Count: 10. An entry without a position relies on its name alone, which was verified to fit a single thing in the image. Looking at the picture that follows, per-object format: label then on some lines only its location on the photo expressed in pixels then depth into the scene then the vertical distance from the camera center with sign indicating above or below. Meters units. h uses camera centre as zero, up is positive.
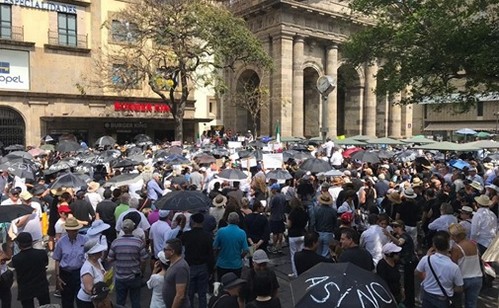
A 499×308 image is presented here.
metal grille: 30.44 +0.54
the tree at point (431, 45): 10.28 +2.45
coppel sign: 29.56 +4.64
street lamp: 21.95 +2.52
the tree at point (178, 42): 26.05 +6.05
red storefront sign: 34.66 +2.34
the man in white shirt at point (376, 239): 7.14 -1.78
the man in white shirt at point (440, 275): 5.55 -1.86
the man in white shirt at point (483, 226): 7.62 -1.67
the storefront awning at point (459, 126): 58.22 +1.26
